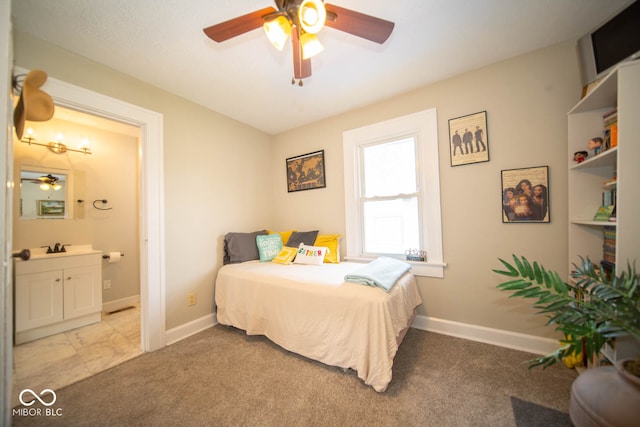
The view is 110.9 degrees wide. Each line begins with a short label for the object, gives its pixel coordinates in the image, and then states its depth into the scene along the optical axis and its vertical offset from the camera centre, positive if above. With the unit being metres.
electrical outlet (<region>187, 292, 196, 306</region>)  2.34 -0.89
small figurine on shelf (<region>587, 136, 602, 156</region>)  1.53 +0.45
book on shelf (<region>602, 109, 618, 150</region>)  1.34 +0.51
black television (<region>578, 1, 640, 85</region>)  1.35 +1.10
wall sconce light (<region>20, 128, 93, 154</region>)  2.55 +0.90
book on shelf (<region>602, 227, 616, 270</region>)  1.44 -0.25
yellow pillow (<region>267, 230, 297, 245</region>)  3.01 -0.29
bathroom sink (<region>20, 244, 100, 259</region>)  2.42 -0.41
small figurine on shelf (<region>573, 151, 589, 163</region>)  1.60 +0.39
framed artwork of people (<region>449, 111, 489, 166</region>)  2.04 +0.68
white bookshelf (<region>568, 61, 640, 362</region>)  1.12 +0.23
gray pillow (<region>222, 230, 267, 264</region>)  2.64 -0.41
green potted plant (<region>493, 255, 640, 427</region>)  0.82 -0.49
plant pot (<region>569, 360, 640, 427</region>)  0.82 -0.76
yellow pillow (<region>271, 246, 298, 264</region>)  2.56 -0.49
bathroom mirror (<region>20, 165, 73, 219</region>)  2.56 +0.31
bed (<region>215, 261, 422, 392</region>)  1.49 -0.80
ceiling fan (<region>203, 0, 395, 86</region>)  1.05 +0.99
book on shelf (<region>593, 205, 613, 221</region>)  1.42 -0.03
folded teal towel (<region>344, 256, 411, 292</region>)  1.66 -0.50
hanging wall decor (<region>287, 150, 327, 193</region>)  2.98 +0.59
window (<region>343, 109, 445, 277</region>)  2.26 +0.26
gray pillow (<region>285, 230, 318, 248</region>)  2.83 -0.32
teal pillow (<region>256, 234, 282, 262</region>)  2.71 -0.40
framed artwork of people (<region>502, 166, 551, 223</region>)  1.82 +0.13
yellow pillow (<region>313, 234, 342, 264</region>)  2.61 -0.38
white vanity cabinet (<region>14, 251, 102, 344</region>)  2.19 -0.83
